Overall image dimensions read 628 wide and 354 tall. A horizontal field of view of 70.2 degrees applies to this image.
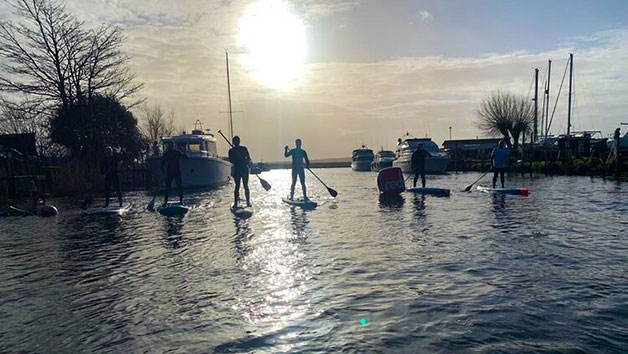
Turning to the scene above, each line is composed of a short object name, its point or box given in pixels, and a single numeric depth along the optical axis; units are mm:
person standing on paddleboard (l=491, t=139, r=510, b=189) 18219
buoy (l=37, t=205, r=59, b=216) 15266
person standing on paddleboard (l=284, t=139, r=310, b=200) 16062
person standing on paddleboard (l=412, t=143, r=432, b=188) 19562
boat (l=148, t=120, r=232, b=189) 25891
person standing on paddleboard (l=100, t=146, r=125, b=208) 15503
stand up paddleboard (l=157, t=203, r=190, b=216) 14211
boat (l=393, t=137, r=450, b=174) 39750
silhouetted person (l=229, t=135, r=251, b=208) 14395
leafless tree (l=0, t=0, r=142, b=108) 27422
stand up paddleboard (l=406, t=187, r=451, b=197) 17494
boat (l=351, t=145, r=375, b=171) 64500
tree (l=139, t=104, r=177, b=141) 51594
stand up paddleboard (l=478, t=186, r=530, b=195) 16922
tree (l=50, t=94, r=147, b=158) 29250
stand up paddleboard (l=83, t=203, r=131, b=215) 14744
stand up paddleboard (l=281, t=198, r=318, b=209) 14788
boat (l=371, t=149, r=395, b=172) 51844
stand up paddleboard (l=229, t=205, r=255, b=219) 12898
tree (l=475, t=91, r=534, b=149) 54281
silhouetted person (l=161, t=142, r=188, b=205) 15047
